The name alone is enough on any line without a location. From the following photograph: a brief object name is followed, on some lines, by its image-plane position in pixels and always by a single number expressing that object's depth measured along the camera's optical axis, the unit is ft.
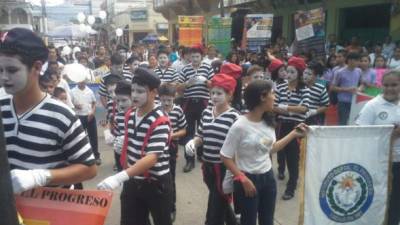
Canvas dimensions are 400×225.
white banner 11.85
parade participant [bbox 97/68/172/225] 10.80
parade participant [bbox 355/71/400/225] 12.21
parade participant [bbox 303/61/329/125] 19.07
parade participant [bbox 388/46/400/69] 31.64
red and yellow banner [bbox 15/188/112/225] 6.70
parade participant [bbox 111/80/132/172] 15.33
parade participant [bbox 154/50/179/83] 27.22
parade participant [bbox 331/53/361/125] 25.72
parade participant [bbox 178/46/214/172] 24.29
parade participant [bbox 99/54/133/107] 22.96
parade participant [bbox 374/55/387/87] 28.99
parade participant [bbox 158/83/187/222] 15.81
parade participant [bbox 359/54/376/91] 24.57
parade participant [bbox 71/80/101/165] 22.59
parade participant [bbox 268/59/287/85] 23.49
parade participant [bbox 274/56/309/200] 18.34
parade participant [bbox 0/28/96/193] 6.69
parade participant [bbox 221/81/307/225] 11.16
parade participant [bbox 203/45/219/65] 34.93
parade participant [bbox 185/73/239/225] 13.42
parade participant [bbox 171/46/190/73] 30.62
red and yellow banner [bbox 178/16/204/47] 45.47
